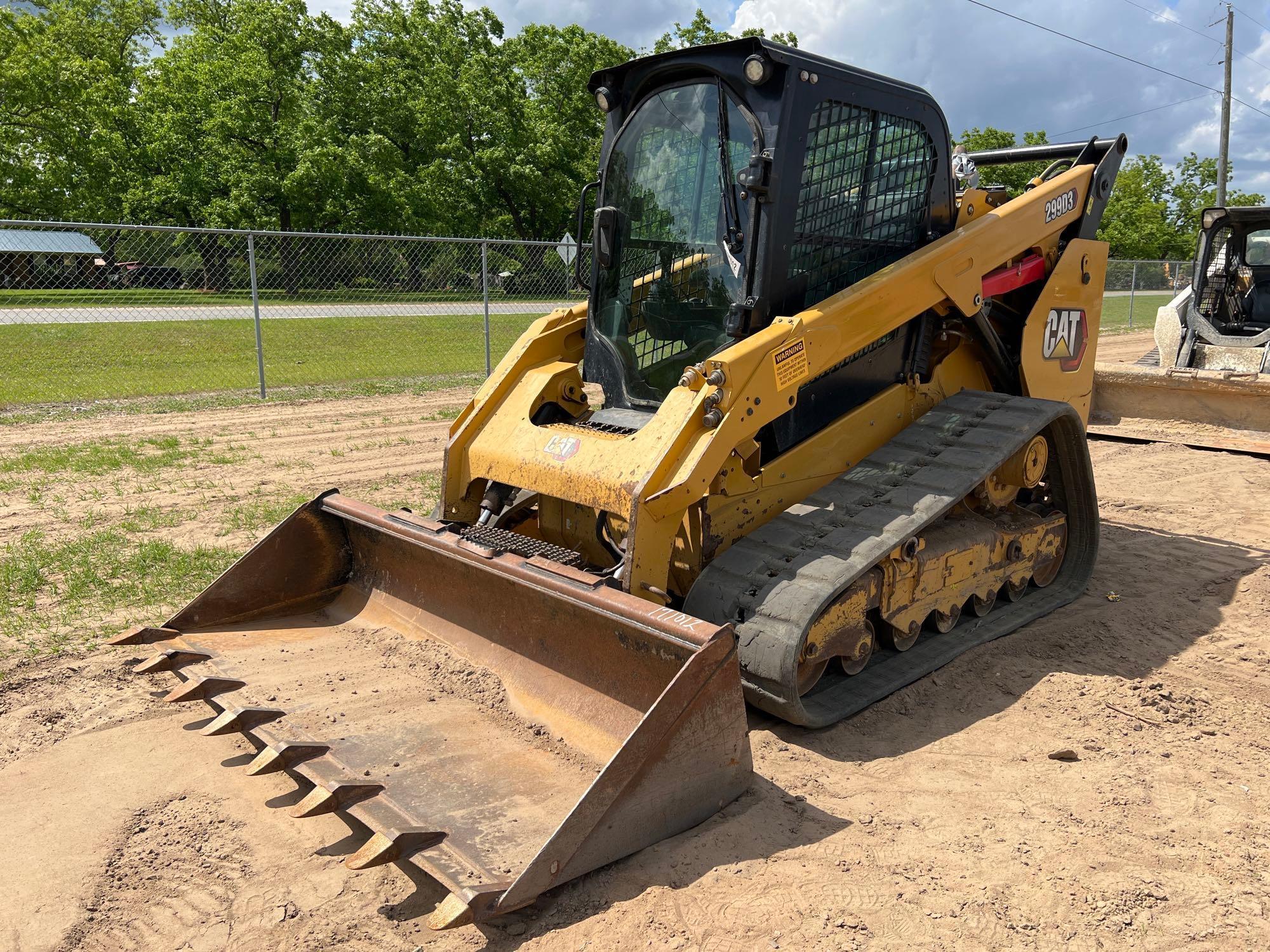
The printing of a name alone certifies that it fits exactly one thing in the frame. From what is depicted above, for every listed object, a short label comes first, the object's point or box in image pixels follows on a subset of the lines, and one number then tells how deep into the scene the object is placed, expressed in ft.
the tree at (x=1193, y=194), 184.34
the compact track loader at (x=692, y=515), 10.88
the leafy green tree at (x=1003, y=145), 139.33
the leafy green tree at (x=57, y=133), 95.40
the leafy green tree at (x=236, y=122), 101.30
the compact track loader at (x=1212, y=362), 29.30
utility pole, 96.73
